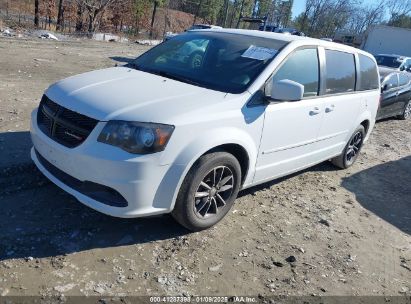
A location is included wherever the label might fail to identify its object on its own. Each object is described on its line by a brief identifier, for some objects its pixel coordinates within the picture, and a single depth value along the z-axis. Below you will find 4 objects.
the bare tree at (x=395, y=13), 73.74
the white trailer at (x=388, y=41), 29.33
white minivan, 3.15
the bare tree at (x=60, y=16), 22.17
